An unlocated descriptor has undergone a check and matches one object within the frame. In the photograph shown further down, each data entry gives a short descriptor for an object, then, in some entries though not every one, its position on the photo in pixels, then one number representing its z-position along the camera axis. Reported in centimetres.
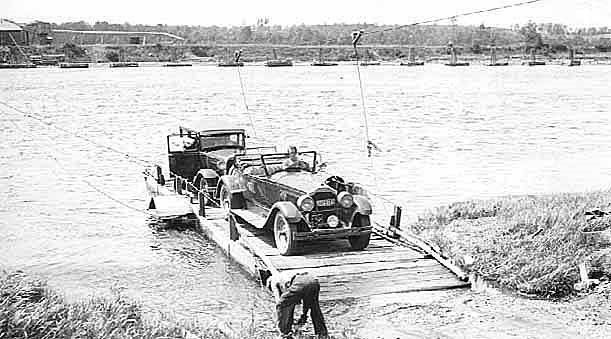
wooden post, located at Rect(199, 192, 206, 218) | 1752
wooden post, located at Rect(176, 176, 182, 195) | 2014
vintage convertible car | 1334
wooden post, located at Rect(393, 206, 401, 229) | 1497
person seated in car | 1481
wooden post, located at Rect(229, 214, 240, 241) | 1513
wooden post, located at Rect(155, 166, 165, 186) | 2206
